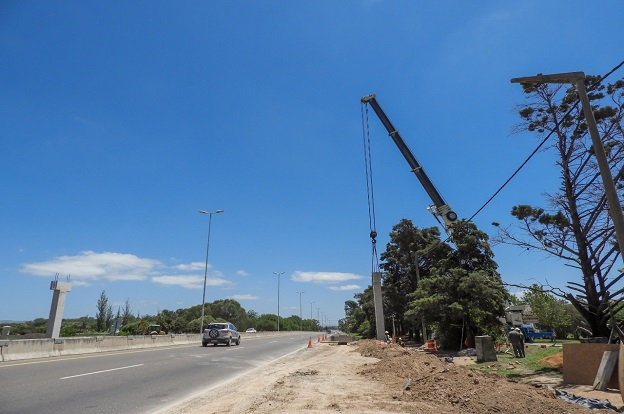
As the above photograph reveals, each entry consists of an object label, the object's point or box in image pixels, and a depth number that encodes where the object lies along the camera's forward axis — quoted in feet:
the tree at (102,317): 326.59
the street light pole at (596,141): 26.81
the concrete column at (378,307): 93.20
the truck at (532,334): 126.78
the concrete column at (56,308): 87.66
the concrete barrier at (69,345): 54.44
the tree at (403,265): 142.00
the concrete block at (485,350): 57.67
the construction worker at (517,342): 61.93
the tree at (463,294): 81.87
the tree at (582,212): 47.50
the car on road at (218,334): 99.30
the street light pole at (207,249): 147.57
